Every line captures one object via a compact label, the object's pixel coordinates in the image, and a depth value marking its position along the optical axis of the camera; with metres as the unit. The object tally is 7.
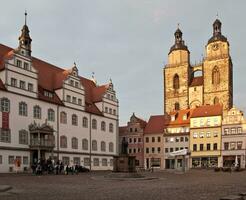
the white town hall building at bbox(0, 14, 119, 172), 47.31
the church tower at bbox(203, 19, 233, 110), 93.00
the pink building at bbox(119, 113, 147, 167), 83.50
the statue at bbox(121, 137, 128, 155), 36.03
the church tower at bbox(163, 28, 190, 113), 99.12
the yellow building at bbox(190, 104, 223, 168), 75.00
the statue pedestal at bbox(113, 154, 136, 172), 34.34
